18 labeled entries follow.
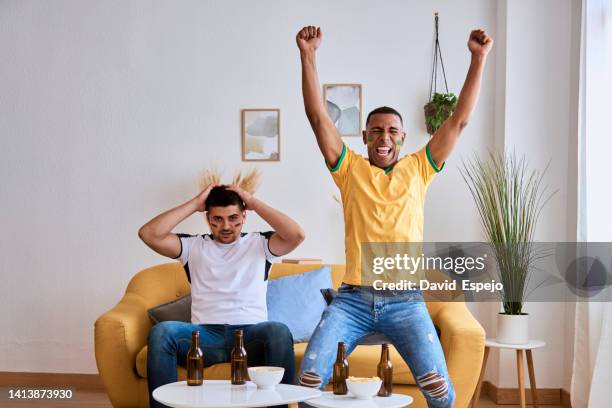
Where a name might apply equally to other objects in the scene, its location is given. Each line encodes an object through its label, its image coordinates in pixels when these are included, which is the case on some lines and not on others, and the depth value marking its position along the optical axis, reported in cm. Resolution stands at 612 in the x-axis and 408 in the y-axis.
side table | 431
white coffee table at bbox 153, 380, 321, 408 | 251
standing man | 283
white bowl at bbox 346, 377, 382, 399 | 262
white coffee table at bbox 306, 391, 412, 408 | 258
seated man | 359
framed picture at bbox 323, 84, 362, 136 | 509
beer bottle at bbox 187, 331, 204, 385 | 280
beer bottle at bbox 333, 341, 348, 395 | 272
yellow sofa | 374
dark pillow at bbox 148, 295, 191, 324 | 412
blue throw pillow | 422
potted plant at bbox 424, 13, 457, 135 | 494
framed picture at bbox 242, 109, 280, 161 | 512
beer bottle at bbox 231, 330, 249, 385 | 281
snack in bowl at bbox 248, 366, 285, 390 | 275
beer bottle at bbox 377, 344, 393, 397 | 275
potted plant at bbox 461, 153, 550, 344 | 447
